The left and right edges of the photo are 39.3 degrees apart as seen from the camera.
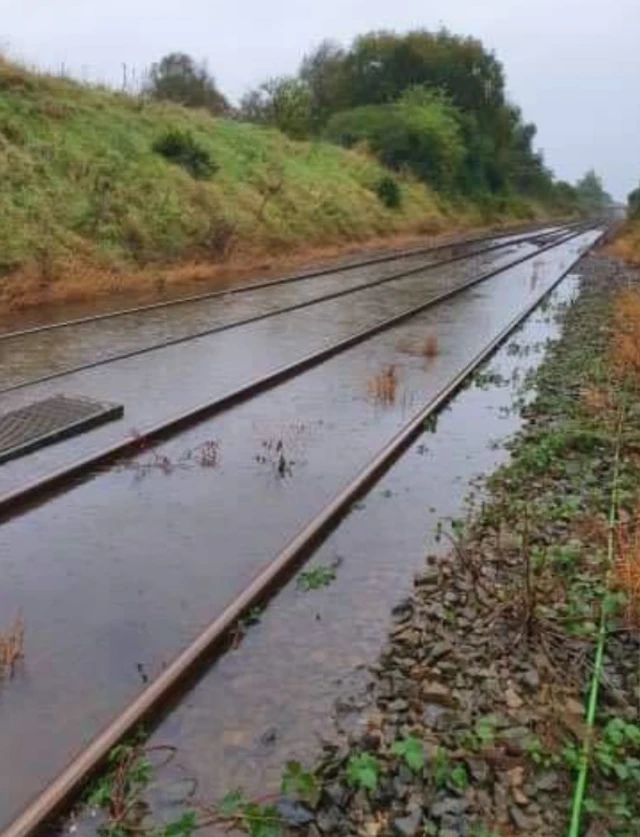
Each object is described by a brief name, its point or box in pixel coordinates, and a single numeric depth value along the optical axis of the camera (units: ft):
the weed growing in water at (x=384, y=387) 34.40
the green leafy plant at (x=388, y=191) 138.92
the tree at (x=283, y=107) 140.56
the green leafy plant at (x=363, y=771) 11.67
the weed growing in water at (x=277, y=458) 25.58
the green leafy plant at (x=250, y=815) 11.01
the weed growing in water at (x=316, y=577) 18.17
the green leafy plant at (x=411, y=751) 12.10
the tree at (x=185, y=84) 155.53
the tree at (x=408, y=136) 169.48
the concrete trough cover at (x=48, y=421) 26.20
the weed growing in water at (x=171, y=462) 25.17
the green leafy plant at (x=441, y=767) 11.91
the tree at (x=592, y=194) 425.69
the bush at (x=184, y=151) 89.10
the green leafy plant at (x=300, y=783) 11.60
